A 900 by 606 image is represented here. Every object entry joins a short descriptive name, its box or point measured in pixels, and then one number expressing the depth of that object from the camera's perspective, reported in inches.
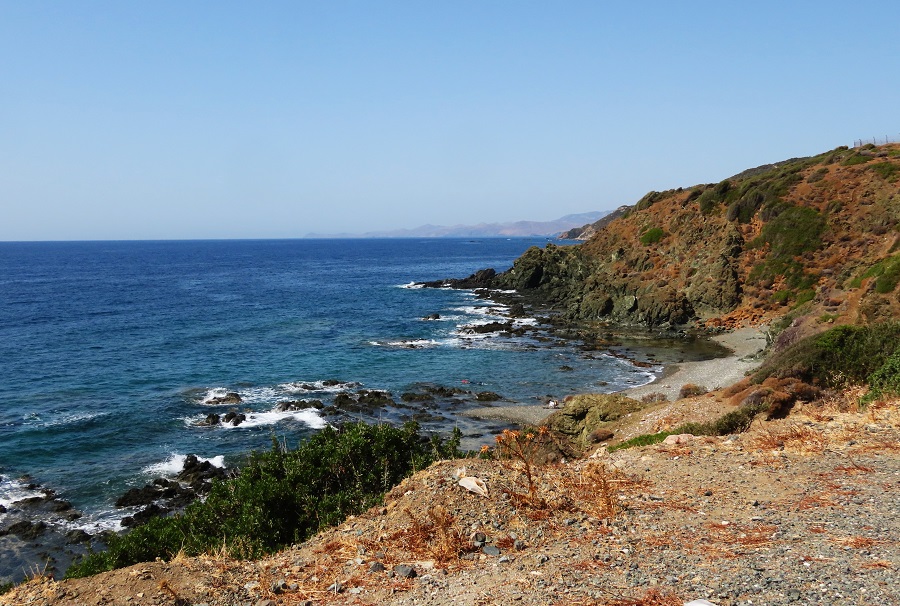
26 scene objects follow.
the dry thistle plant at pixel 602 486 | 341.4
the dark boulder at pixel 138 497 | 987.9
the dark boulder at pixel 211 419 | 1348.5
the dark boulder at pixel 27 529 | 903.1
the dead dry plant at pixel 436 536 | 304.7
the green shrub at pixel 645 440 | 629.9
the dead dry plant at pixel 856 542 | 274.7
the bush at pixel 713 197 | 2834.6
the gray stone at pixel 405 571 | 288.8
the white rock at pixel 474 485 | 353.9
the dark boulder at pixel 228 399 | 1489.9
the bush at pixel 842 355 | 664.4
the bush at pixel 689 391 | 1055.0
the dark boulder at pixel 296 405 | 1438.2
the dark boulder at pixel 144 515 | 922.7
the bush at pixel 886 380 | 550.9
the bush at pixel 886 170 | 2345.6
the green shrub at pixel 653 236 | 2913.4
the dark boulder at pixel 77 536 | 884.6
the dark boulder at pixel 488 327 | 2353.6
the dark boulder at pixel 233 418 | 1352.1
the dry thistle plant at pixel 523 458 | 347.3
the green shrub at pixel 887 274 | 1217.7
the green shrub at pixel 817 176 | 2593.5
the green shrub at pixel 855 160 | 2588.6
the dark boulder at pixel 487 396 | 1502.0
